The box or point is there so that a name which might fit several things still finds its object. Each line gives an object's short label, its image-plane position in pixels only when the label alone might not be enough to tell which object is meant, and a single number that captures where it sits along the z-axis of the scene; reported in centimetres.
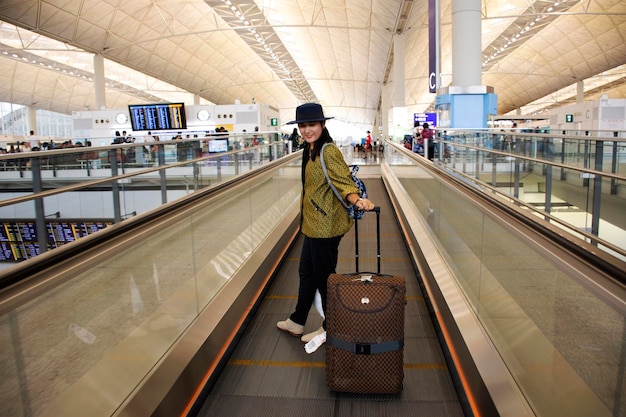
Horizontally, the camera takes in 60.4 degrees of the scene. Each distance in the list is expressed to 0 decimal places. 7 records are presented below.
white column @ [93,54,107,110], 3338
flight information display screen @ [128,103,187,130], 2703
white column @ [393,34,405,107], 2905
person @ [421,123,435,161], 1753
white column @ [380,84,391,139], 3700
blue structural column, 1397
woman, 355
